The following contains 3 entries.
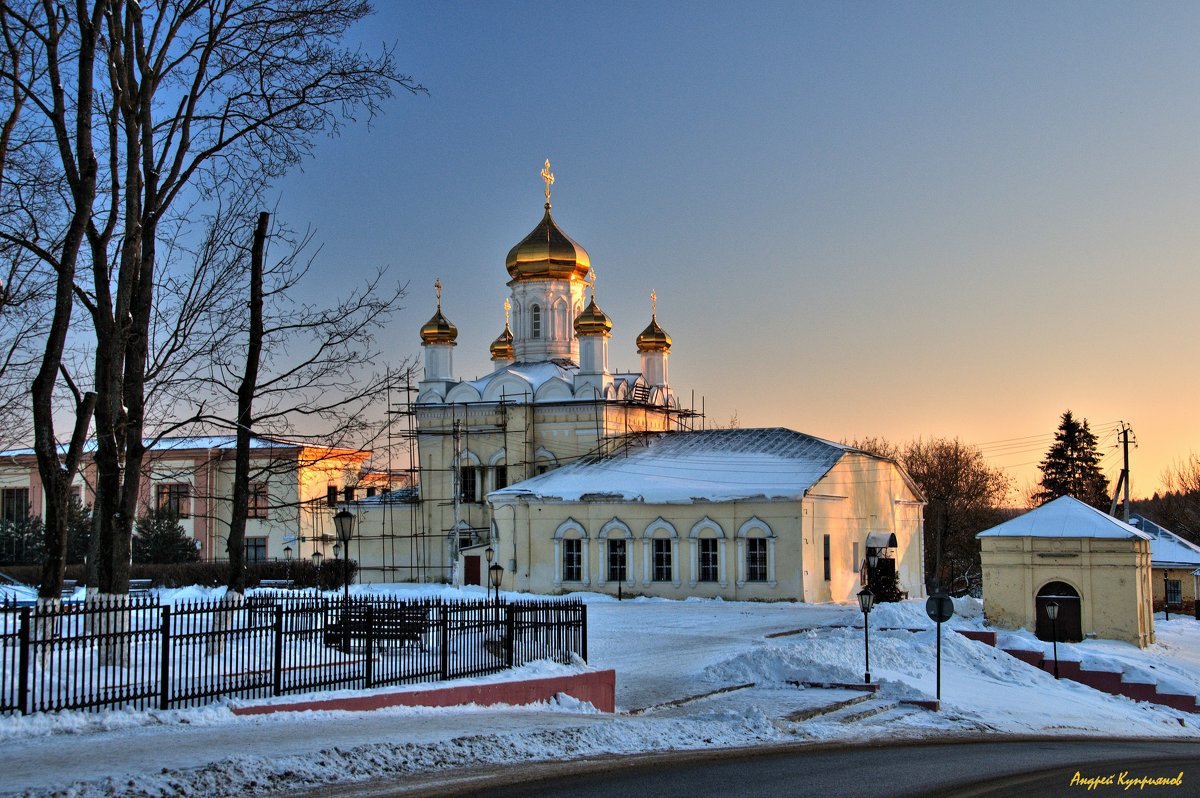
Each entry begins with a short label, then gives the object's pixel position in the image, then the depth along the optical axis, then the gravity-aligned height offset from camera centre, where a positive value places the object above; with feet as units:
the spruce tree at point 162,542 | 177.88 -5.03
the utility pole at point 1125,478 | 178.27 +2.66
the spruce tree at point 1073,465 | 228.84 +5.80
